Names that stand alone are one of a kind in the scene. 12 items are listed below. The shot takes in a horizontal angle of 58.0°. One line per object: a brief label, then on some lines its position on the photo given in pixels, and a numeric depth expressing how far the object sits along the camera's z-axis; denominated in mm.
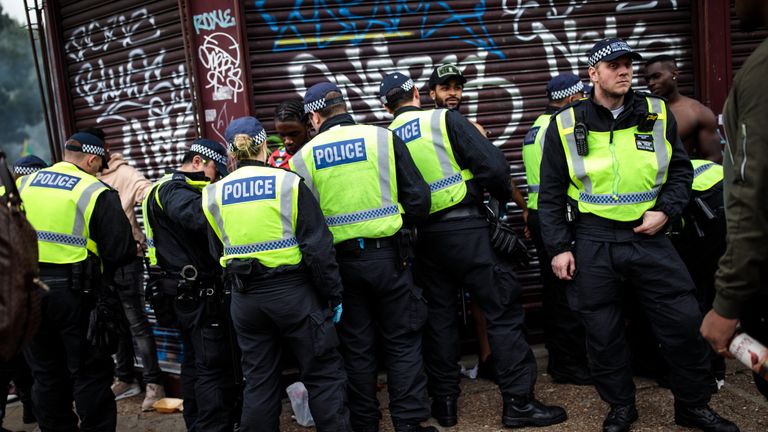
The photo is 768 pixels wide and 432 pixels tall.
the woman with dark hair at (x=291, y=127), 5305
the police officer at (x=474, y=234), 4520
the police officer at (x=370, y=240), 4254
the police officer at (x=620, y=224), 4012
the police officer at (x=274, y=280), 3869
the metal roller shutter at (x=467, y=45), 5844
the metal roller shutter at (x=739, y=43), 6328
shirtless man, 5344
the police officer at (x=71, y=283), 4531
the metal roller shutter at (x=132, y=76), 6070
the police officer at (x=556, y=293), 5145
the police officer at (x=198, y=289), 4488
